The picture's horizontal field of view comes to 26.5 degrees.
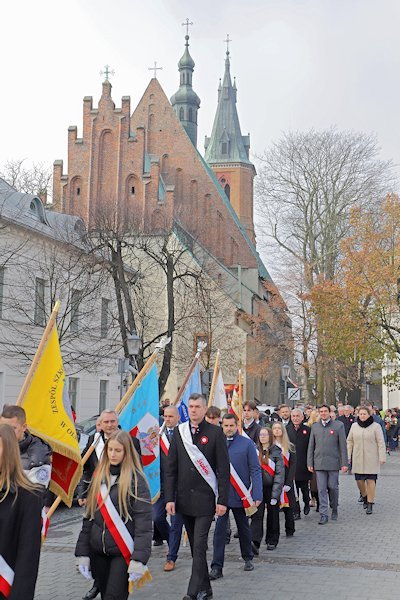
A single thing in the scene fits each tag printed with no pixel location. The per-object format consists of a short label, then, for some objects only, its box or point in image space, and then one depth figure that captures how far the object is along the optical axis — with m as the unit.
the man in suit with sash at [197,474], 7.66
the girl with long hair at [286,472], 11.30
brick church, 50.53
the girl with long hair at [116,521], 5.45
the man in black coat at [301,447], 13.92
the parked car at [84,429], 17.33
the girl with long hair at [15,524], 4.36
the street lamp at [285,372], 39.96
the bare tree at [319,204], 41.84
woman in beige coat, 14.05
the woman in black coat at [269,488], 10.23
